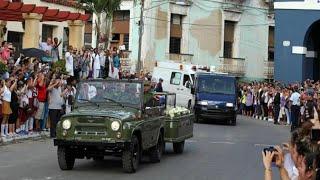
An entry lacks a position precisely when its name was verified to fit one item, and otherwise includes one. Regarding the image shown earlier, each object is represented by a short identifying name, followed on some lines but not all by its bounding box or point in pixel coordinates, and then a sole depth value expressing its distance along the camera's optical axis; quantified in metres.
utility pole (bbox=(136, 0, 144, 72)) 41.41
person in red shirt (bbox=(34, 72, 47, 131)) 19.86
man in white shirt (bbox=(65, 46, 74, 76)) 26.02
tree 39.44
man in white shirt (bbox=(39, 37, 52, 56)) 26.84
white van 34.06
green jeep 12.80
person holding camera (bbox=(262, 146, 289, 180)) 5.76
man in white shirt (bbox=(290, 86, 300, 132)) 29.26
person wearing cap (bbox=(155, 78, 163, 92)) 31.28
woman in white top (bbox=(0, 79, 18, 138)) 17.73
